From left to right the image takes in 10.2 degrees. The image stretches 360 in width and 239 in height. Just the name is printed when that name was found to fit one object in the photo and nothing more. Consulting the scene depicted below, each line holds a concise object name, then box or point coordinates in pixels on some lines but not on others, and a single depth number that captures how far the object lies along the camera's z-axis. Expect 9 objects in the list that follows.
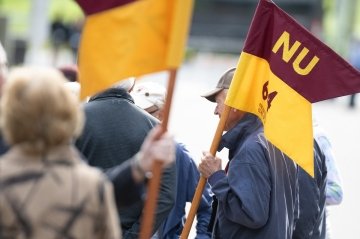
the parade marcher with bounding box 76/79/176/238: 9.59
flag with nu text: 10.26
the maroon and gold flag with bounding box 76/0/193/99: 8.34
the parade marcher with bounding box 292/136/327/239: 10.92
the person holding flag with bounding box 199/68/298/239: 9.97
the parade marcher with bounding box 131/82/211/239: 11.26
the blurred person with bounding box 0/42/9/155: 8.38
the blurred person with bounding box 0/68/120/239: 6.62
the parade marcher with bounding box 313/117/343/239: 12.58
